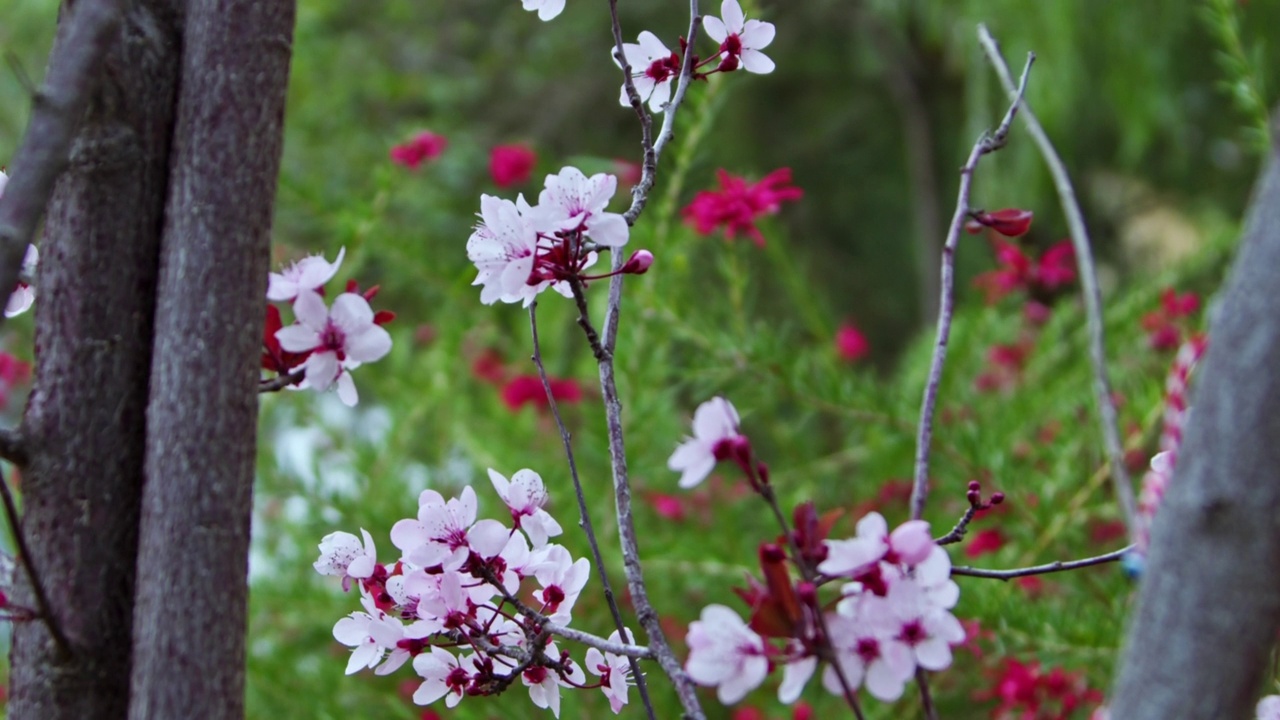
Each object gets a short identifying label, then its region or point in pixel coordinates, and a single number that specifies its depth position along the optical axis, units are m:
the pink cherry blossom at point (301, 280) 0.60
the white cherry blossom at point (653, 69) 0.66
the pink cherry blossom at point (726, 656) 0.55
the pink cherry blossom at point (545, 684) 0.63
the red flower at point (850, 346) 2.13
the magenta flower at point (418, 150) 1.15
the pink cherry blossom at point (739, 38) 0.66
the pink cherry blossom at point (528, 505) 0.64
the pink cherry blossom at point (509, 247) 0.61
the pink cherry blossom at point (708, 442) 0.56
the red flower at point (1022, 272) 1.56
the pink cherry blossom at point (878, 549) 0.55
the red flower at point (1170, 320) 1.53
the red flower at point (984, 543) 1.21
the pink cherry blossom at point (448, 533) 0.61
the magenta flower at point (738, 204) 0.93
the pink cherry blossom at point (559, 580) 0.63
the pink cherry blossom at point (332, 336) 0.60
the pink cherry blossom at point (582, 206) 0.60
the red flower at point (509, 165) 1.65
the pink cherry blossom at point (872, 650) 0.55
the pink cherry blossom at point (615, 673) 0.63
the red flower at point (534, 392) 1.60
